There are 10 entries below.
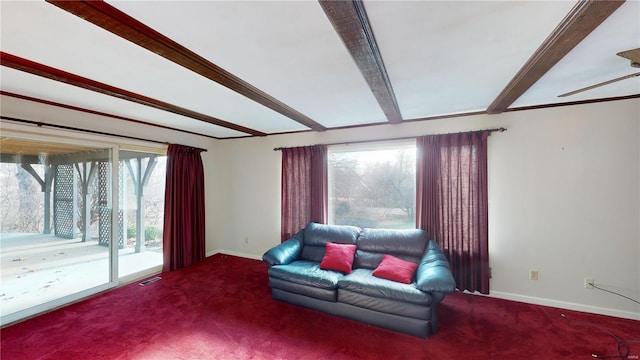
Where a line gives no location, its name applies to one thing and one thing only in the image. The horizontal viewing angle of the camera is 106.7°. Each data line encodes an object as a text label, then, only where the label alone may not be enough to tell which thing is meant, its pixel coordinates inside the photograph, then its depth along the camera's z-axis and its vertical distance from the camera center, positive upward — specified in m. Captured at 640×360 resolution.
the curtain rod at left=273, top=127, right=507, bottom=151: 2.91 +0.61
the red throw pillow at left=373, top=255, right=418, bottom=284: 2.53 -0.99
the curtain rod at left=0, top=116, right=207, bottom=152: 2.36 +0.63
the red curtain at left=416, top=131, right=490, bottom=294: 2.95 -0.26
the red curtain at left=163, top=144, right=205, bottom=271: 3.84 -0.47
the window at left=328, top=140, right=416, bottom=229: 3.49 -0.07
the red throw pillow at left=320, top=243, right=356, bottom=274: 2.90 -0.97
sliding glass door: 2.63 -0.49
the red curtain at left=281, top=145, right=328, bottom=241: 3.86 -0.10
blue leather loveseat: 2.22 -1.07
